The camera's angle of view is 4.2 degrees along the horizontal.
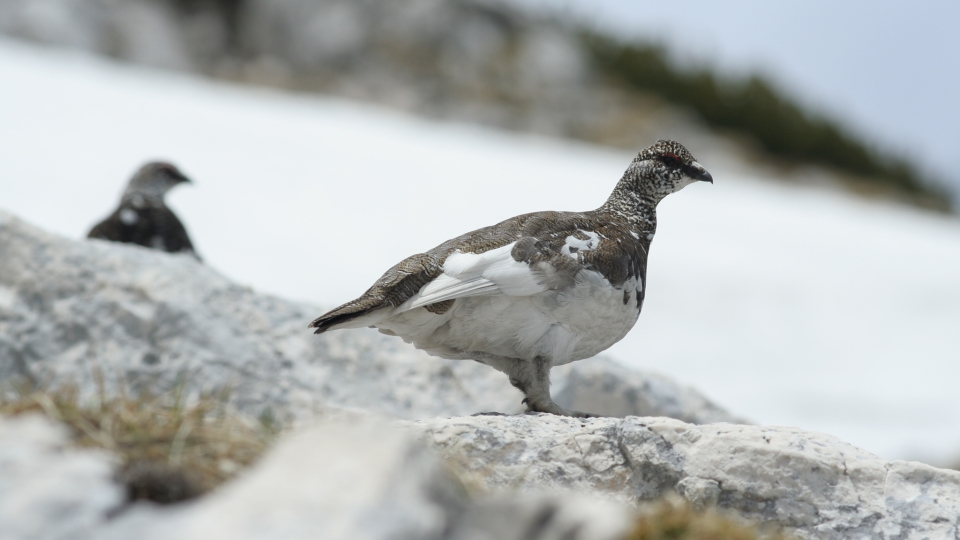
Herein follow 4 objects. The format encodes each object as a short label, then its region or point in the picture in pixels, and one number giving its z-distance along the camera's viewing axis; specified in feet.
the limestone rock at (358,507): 25.68
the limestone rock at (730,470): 31.84
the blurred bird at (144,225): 33.68
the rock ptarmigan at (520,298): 32.20
